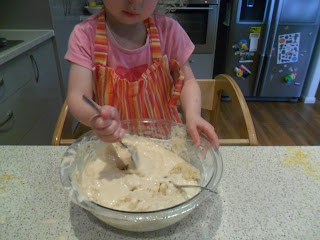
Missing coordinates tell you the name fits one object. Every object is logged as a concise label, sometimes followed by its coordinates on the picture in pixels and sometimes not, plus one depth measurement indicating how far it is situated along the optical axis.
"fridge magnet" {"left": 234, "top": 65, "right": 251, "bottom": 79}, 2.47
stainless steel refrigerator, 2.22
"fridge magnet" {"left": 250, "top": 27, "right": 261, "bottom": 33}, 2.29
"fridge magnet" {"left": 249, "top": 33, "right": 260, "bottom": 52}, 2.32
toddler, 0.73
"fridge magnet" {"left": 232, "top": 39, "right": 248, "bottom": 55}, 2.34
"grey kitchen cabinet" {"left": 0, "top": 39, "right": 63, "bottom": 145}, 1.27
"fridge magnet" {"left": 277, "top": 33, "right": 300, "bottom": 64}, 2.33
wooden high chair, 0.75
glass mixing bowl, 0.39
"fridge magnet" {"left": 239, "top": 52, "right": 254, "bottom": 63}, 2.40
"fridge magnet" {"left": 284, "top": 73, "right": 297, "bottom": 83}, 2.47
